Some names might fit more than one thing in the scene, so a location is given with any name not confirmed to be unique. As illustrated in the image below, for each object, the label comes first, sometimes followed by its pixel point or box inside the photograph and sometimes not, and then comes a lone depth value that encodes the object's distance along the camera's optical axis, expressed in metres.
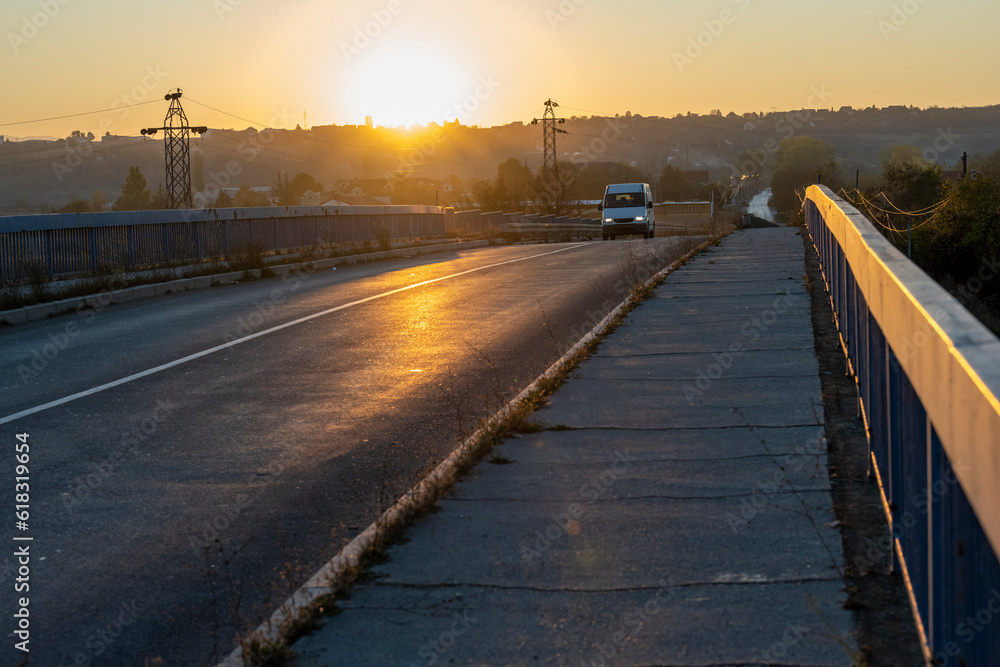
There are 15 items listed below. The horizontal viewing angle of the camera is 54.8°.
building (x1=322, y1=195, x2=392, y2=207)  150.62
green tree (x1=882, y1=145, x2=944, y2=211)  64.62
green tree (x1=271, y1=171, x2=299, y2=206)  157.54
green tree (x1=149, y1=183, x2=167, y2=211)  112.72
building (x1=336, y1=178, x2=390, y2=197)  175.38
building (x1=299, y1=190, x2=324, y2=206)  158.62
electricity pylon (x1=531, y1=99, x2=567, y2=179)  81.25
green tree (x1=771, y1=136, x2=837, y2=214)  147.75
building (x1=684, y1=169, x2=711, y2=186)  171.50
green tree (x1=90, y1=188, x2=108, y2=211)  124.59
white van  42.94
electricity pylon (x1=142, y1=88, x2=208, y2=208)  62.84
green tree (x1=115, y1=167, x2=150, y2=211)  127.94
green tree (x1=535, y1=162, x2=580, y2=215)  79.81
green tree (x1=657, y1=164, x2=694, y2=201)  143.38
